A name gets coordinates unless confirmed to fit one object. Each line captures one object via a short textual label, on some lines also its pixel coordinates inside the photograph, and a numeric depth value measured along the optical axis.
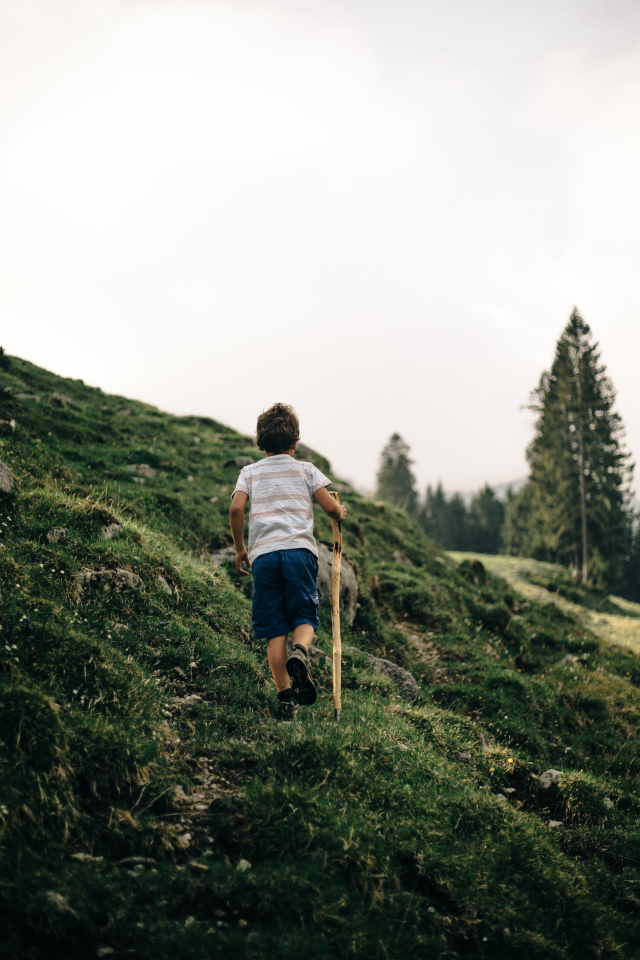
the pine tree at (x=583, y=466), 37.34
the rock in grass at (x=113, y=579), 5.80
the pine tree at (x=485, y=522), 77.11
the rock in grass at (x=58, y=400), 13.14
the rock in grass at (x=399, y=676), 7.44
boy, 4.91
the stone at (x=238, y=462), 14.76
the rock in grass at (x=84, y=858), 3.15
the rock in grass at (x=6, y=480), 6.53
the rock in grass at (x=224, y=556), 9.23
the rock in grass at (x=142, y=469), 11.42
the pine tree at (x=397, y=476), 68.69
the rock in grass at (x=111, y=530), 6.76
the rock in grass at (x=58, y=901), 2.76
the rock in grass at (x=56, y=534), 6.13
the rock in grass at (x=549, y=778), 5.77
